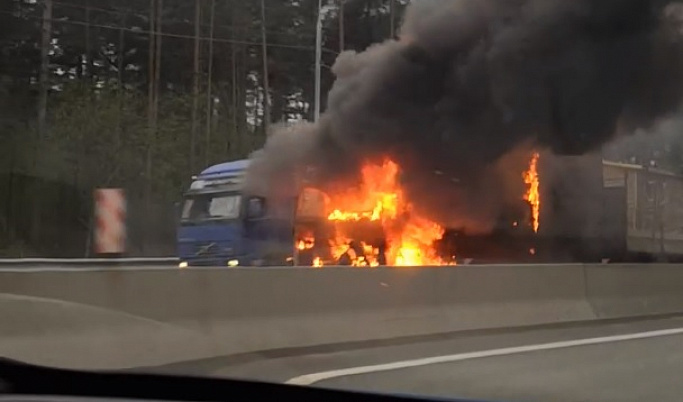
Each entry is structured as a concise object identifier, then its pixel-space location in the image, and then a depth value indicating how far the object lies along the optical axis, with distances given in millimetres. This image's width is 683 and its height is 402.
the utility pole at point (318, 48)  29812
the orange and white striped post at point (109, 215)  12570
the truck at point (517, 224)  17938
